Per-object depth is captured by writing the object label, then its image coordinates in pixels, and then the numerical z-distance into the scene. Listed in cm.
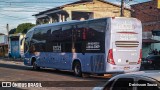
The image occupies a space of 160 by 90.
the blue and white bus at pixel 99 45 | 2069
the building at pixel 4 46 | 7652
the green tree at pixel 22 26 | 9601
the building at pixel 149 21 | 4685
